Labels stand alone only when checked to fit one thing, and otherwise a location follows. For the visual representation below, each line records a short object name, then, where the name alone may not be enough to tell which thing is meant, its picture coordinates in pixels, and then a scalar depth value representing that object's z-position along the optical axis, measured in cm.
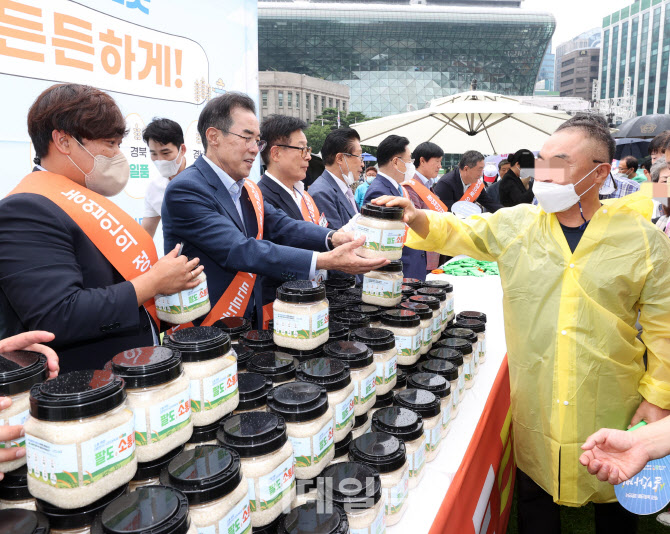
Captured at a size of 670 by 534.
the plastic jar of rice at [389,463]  125
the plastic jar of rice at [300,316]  150
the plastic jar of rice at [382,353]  163
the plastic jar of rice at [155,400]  96
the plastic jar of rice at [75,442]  81
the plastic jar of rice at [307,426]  117
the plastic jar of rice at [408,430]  141
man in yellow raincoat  171
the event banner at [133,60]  283
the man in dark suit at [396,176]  367
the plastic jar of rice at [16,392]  97
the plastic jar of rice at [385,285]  200
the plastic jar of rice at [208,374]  112
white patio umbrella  651
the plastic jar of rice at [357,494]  110
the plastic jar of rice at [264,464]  102
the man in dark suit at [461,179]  586
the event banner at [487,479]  150
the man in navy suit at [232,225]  190
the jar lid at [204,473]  89
